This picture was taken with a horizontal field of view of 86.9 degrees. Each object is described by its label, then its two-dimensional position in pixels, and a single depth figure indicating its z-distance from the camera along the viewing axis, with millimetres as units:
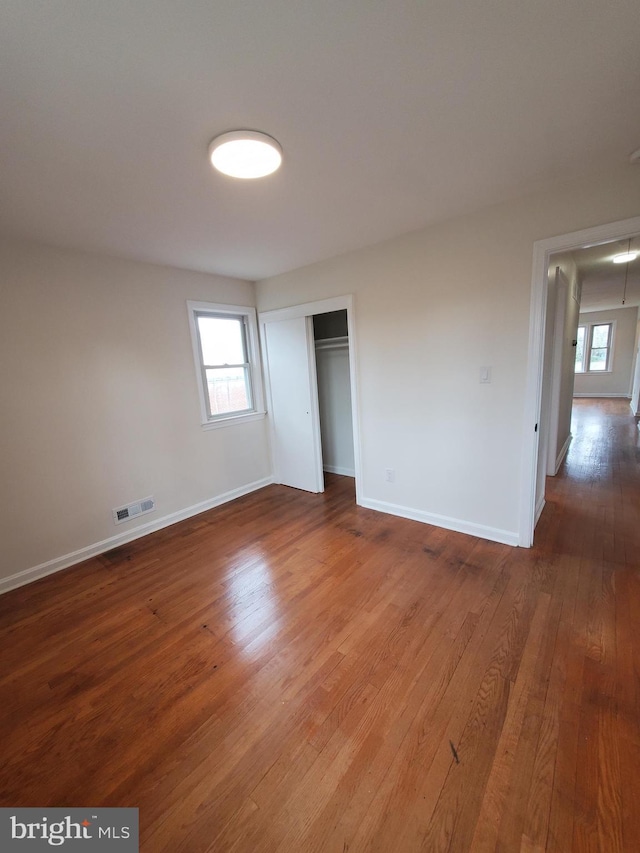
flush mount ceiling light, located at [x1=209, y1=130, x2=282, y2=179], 1493
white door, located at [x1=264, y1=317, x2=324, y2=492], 3752
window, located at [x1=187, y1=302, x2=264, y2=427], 3629
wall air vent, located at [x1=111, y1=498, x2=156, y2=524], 3053
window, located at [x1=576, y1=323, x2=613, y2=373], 9430
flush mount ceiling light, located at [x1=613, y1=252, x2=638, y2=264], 3636
